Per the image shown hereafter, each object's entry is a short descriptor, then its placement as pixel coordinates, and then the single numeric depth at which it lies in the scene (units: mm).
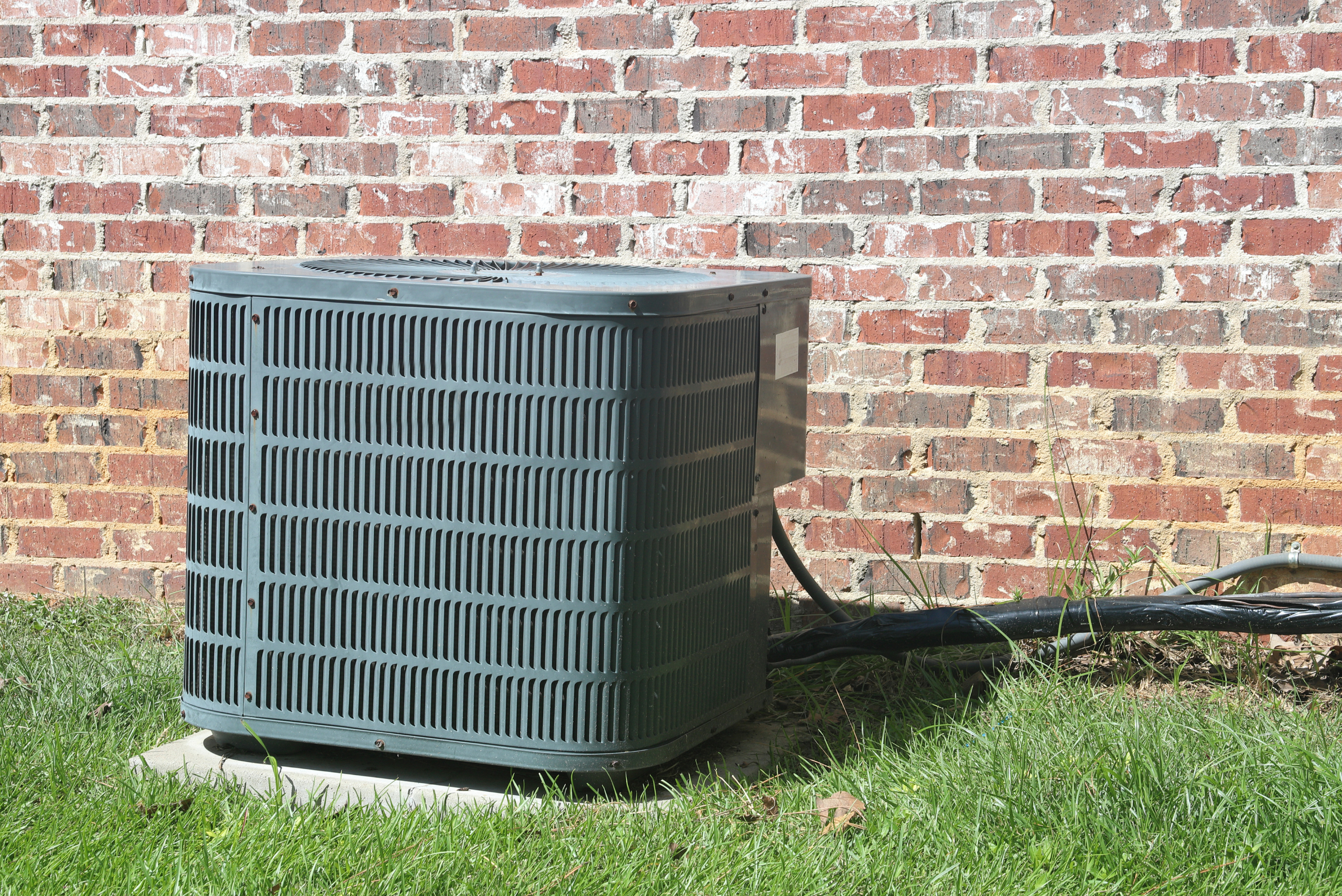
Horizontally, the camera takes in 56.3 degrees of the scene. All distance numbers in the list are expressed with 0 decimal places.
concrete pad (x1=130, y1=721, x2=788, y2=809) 2314
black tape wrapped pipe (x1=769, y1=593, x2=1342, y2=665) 2711
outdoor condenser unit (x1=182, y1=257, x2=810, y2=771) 2203
